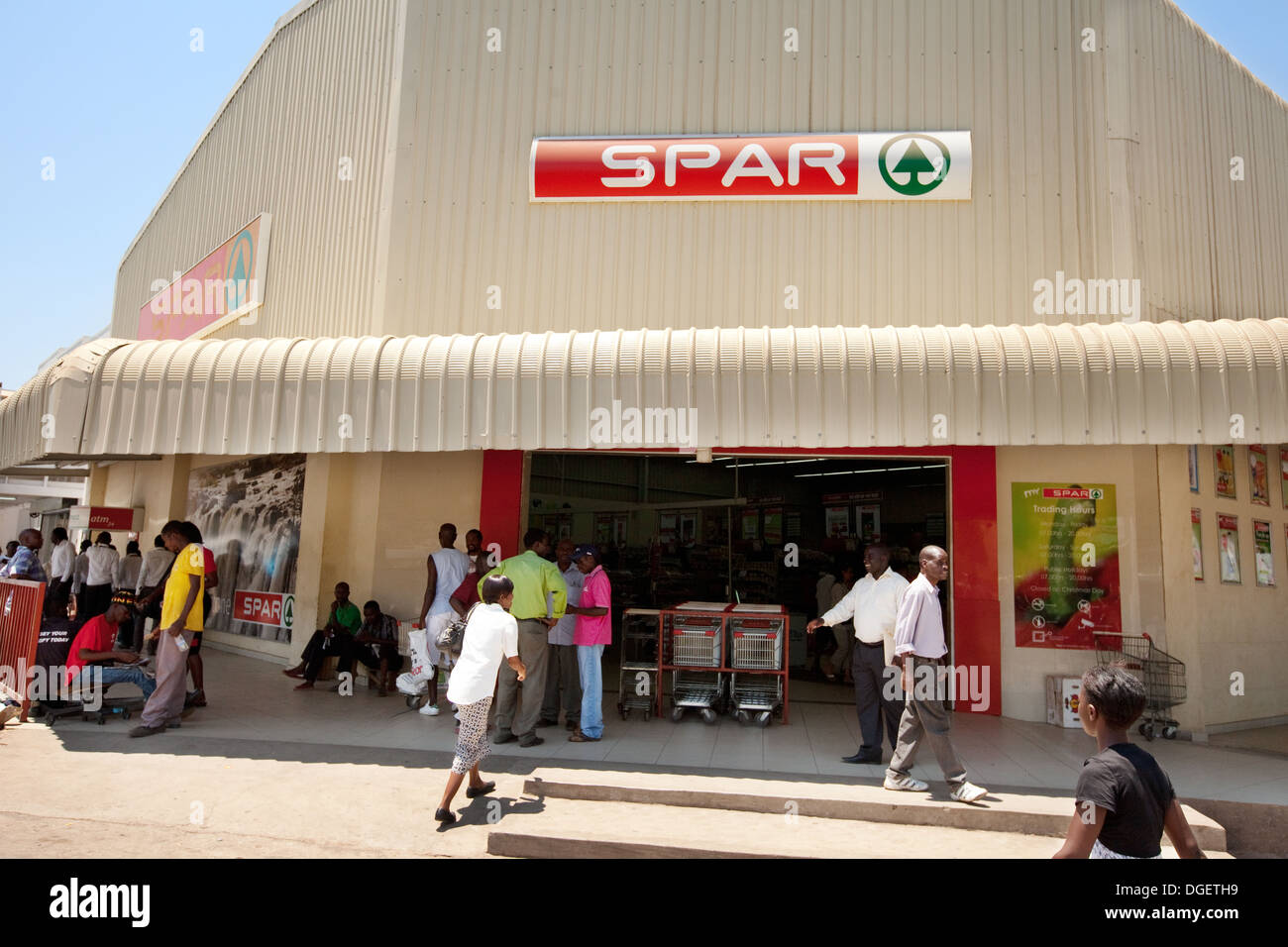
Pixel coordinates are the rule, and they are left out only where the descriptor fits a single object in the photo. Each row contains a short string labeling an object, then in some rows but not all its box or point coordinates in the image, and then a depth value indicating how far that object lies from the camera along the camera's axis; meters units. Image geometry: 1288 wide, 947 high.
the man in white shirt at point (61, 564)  13.59
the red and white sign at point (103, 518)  15.65
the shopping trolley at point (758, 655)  8.61
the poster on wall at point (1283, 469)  10.88
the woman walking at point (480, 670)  5.77
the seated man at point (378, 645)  9.93
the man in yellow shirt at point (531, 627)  7.58
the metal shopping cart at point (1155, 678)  8.60
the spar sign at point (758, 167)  9.52
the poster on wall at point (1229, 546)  9.66
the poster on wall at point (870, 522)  14.62
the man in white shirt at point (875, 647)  7.11
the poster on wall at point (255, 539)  12.09
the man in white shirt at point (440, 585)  8.99
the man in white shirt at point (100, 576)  13.45
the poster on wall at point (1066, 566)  9.13
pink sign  12.72
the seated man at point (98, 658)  8.09
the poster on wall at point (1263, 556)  10.20
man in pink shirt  7.88
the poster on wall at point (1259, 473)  10.41
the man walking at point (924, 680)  6.15
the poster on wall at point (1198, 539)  9.21
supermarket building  7.76
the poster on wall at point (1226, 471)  9.88
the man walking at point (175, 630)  7.80
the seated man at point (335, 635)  10.16
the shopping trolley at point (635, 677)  8.98
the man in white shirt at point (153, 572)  12.79
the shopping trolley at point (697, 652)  8.74
